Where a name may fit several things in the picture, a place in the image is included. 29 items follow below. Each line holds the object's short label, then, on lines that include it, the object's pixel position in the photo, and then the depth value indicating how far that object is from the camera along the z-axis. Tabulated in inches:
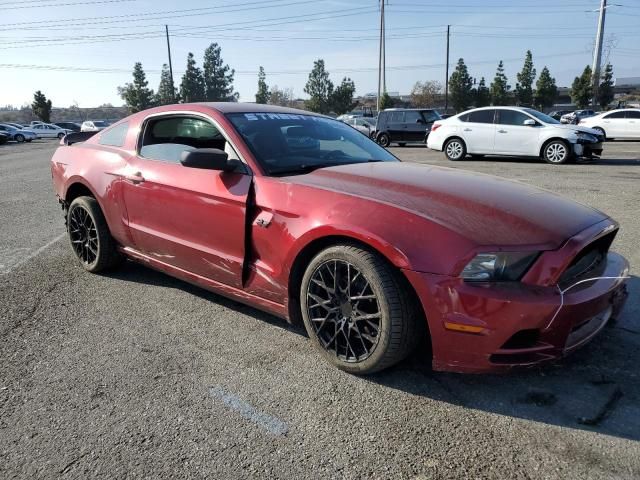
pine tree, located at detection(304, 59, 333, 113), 2903.5
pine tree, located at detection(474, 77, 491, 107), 2659.9
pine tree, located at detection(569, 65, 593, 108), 2225.6
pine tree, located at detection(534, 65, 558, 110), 2659.9
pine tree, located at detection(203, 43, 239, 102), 3324.3
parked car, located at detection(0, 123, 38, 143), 1564.5
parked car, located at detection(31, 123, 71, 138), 1836.9
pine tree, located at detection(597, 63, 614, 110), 2364.7
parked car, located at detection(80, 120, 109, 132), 1643.2
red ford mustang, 93.5
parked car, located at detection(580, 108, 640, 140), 813.9
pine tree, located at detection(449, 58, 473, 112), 2596.0
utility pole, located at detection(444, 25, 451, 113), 2368.4
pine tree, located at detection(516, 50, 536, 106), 2753.4
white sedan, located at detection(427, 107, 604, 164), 496.4
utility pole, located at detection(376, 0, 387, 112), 1868.8
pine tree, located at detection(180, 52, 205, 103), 3208.7
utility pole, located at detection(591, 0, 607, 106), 1728.6
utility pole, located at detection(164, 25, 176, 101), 2235.2
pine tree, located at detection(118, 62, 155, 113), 3002.0
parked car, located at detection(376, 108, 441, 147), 864.3
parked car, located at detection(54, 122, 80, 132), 2026.3
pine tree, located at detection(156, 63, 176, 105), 3274.4
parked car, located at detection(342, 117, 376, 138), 931.8
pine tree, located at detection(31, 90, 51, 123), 2659.9
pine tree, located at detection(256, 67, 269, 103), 3518.7
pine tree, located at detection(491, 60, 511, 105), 2721.5
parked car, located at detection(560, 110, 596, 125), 1456.0
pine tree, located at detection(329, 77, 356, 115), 2864.2
